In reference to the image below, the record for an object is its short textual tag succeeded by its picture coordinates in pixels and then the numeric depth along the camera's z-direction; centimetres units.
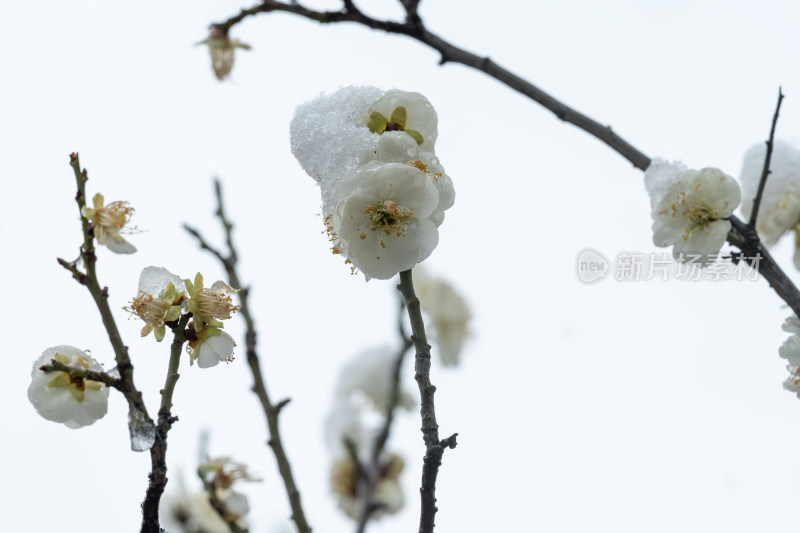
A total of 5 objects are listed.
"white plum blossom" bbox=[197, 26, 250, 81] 100
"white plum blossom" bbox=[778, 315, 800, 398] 91
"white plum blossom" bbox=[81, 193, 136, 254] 84
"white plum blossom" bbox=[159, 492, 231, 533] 118
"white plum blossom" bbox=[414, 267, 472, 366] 250
